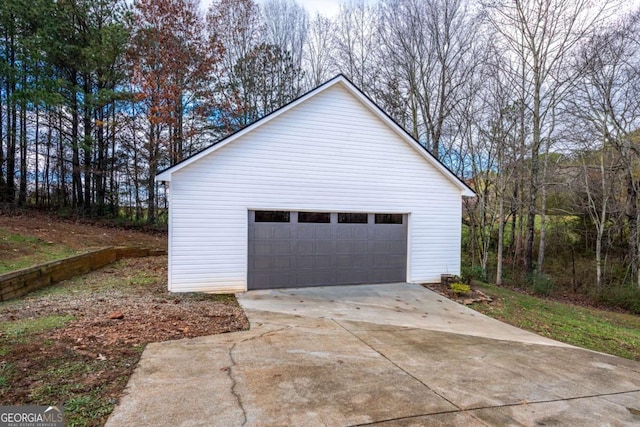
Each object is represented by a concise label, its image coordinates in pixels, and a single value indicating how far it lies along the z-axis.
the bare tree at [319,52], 19.88
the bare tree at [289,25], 20.38
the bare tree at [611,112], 12.20
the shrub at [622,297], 12.06
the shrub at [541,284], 13.23
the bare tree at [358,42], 18.61
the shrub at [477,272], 13.49
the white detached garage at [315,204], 8.44
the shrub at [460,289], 9.59
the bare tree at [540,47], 12.94
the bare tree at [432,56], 16.55
